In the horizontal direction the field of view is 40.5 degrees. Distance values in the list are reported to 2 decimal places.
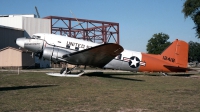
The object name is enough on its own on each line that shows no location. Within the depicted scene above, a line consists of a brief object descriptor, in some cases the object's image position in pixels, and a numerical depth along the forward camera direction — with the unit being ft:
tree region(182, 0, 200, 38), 98.46
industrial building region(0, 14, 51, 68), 139.03
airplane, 65.51
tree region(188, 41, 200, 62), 338.54
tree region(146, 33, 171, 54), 305.00
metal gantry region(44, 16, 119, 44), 210.24
